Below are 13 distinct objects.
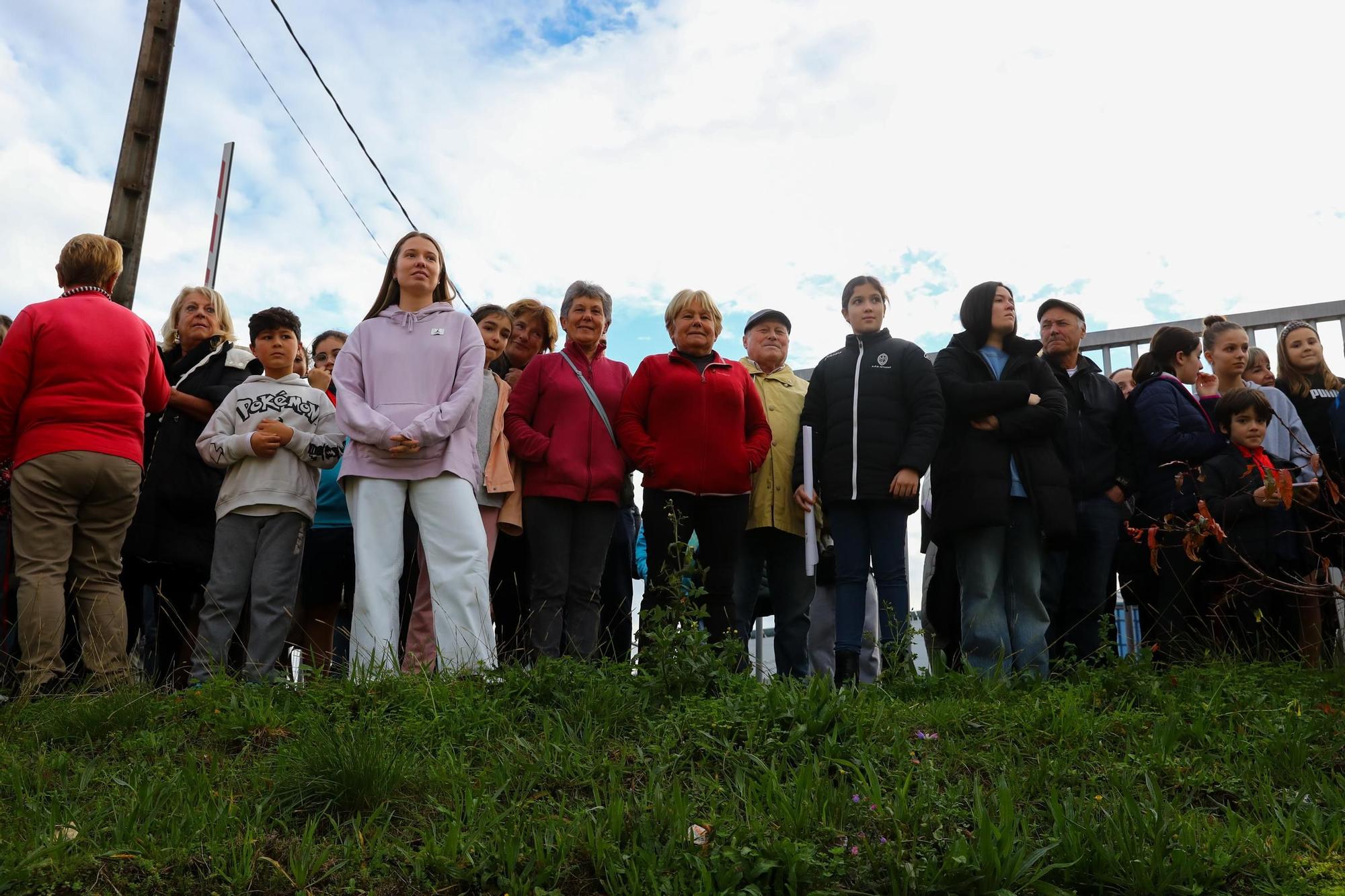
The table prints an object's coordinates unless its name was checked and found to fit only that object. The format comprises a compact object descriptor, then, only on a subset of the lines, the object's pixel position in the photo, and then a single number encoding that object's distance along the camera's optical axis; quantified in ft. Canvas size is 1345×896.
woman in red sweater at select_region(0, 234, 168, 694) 15.60
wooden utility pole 26.40
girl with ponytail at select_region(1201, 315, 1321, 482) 20.01
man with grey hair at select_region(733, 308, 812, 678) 19.19
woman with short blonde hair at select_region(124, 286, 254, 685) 17.95
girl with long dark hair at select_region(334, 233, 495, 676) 15.71
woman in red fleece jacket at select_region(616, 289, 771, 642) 17.85
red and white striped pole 27.04
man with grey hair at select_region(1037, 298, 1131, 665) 19.01
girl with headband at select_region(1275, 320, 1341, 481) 21.21
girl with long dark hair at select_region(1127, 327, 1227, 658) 19.04
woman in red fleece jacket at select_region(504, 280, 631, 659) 17.33
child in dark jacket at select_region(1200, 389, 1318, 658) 18.37
